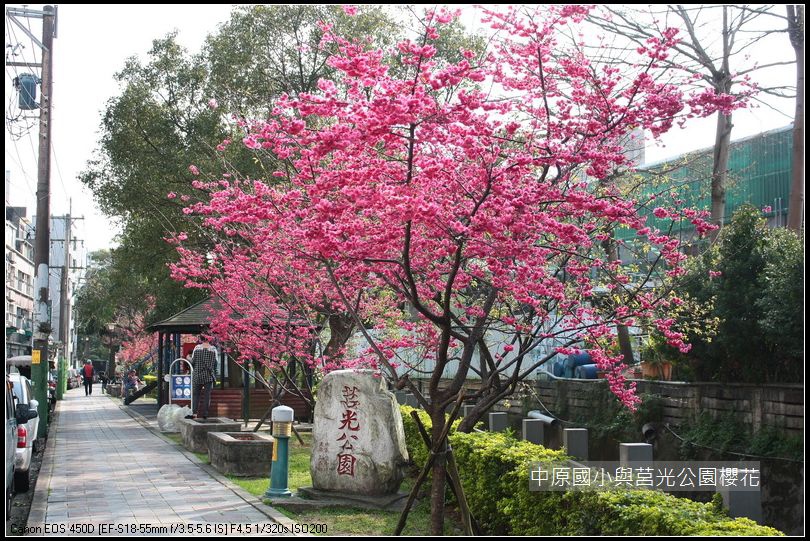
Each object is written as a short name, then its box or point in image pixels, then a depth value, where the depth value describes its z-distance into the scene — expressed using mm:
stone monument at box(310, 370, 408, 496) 10773
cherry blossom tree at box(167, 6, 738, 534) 7738
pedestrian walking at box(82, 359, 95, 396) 45031
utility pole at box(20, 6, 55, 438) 19078
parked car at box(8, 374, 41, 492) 11641
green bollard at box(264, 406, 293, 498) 10805
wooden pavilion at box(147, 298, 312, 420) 23109
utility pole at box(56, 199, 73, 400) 47188
